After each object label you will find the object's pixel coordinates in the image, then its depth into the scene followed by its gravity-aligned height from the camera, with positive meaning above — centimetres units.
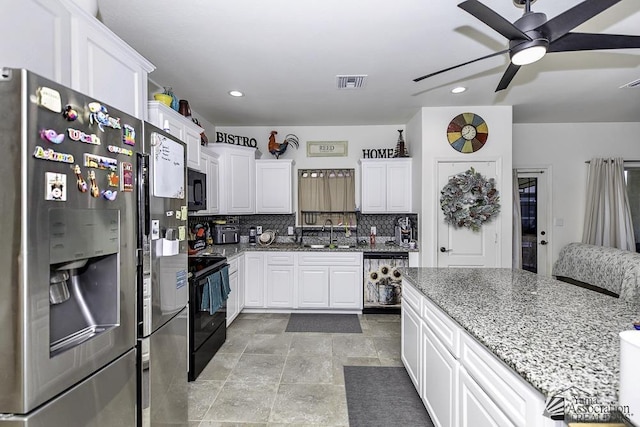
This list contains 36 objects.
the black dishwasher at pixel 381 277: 404 -89
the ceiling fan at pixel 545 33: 147 +97
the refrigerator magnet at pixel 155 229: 147 -8
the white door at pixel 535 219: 463 -13
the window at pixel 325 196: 466 +25
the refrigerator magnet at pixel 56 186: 94 +9
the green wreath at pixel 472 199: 376 +16
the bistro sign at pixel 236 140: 433 +108
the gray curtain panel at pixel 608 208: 430 +4
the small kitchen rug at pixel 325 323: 358 -141
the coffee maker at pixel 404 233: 440 -32
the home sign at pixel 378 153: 449 +88
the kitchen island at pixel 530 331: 91 -51
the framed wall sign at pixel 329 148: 471 +101
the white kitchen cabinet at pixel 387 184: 436 +40
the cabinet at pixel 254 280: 412 -94
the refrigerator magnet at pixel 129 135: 128 +34
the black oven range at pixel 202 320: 254 -100
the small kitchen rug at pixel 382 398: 206 -143
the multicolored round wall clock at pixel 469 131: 381 +103
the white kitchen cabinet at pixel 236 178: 409 +48
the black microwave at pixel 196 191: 295 +23
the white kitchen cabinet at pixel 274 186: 449 +39
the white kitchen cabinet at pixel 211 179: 359 +43
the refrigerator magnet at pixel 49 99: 92 +36
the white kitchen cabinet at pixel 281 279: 411 -92
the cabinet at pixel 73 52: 113 +74
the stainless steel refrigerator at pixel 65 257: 88 -15
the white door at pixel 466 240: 385 -38
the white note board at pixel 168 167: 151 +25
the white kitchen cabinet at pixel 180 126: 244 +80
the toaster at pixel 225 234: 430 -31
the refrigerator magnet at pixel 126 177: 126 +16
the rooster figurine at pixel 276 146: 455 +101
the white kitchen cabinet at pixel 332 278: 406 -90
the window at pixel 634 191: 455 +30
